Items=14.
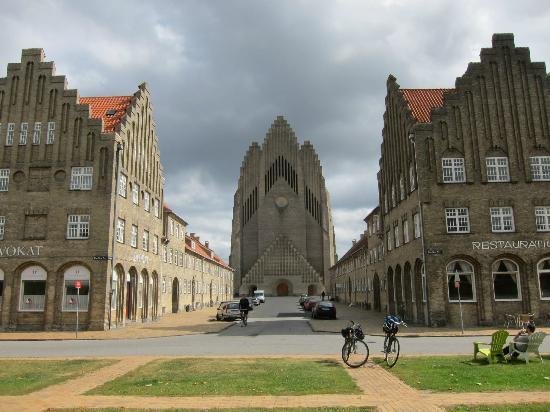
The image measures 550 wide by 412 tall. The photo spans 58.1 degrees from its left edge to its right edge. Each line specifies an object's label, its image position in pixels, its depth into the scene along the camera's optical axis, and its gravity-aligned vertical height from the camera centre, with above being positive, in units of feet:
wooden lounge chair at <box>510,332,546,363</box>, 48.96 -4.76
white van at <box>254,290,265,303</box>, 248.63 +3.26
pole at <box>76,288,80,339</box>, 100.77 +1.88
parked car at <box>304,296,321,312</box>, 160.76 -0.84
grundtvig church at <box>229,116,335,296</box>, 336.29 +65.83
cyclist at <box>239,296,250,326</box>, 108.68 -1.42
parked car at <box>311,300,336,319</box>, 129.29 -2.77
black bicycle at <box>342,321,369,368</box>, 49.05 -4.74
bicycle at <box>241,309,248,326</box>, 109.19 -3.07
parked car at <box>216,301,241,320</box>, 129.70 -2.46
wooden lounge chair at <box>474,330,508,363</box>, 49.78 -4.97
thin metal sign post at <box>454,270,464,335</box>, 89.48 +2.70
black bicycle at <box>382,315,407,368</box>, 48.75 -4.25
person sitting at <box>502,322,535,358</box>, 49.11 -4.59
